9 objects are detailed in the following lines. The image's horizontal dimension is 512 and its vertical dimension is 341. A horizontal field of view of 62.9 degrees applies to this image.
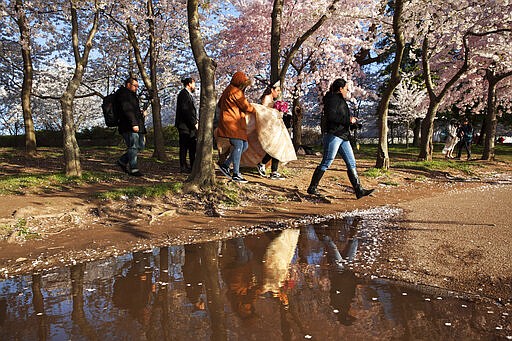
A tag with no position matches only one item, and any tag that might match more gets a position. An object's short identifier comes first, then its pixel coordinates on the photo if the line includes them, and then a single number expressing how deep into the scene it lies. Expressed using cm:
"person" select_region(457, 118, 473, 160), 1750
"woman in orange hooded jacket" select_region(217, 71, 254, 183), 740
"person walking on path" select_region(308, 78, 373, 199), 669
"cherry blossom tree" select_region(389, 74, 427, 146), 3222
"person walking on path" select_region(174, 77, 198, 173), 850
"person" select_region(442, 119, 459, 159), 1745
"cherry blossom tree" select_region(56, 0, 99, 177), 858
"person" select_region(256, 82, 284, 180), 851
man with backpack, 788
